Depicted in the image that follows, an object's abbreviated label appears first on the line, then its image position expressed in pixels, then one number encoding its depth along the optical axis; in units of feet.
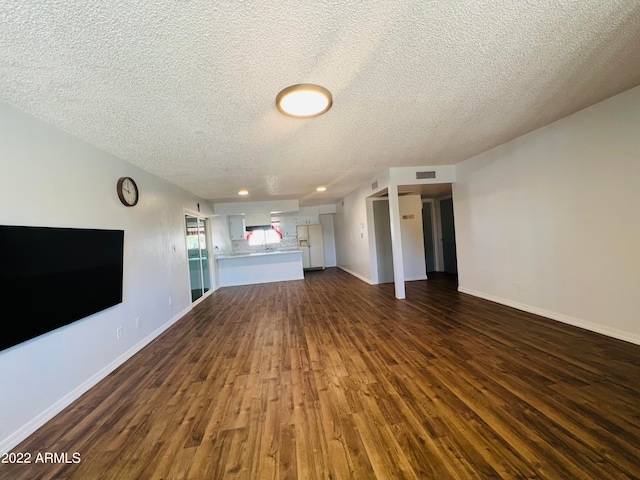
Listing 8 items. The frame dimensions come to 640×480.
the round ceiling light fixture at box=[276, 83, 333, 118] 6.23
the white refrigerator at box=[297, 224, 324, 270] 32.55
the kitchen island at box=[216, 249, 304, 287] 24.44
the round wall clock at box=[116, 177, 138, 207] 9.91
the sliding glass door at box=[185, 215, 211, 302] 18.07
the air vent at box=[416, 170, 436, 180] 15.52
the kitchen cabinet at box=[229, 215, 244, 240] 29.86
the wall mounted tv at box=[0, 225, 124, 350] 5.52
